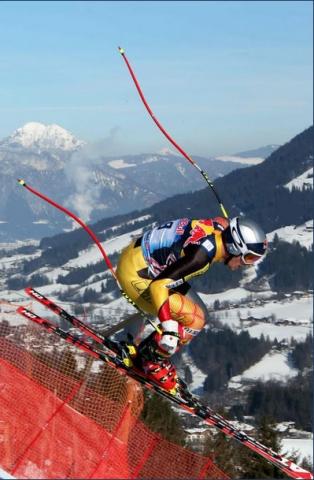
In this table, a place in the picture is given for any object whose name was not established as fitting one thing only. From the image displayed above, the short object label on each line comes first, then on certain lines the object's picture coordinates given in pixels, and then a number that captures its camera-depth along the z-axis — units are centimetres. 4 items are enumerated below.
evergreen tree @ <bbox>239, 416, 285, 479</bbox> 2758
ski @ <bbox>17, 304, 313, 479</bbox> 988
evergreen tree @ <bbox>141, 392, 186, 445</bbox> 3020
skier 885
